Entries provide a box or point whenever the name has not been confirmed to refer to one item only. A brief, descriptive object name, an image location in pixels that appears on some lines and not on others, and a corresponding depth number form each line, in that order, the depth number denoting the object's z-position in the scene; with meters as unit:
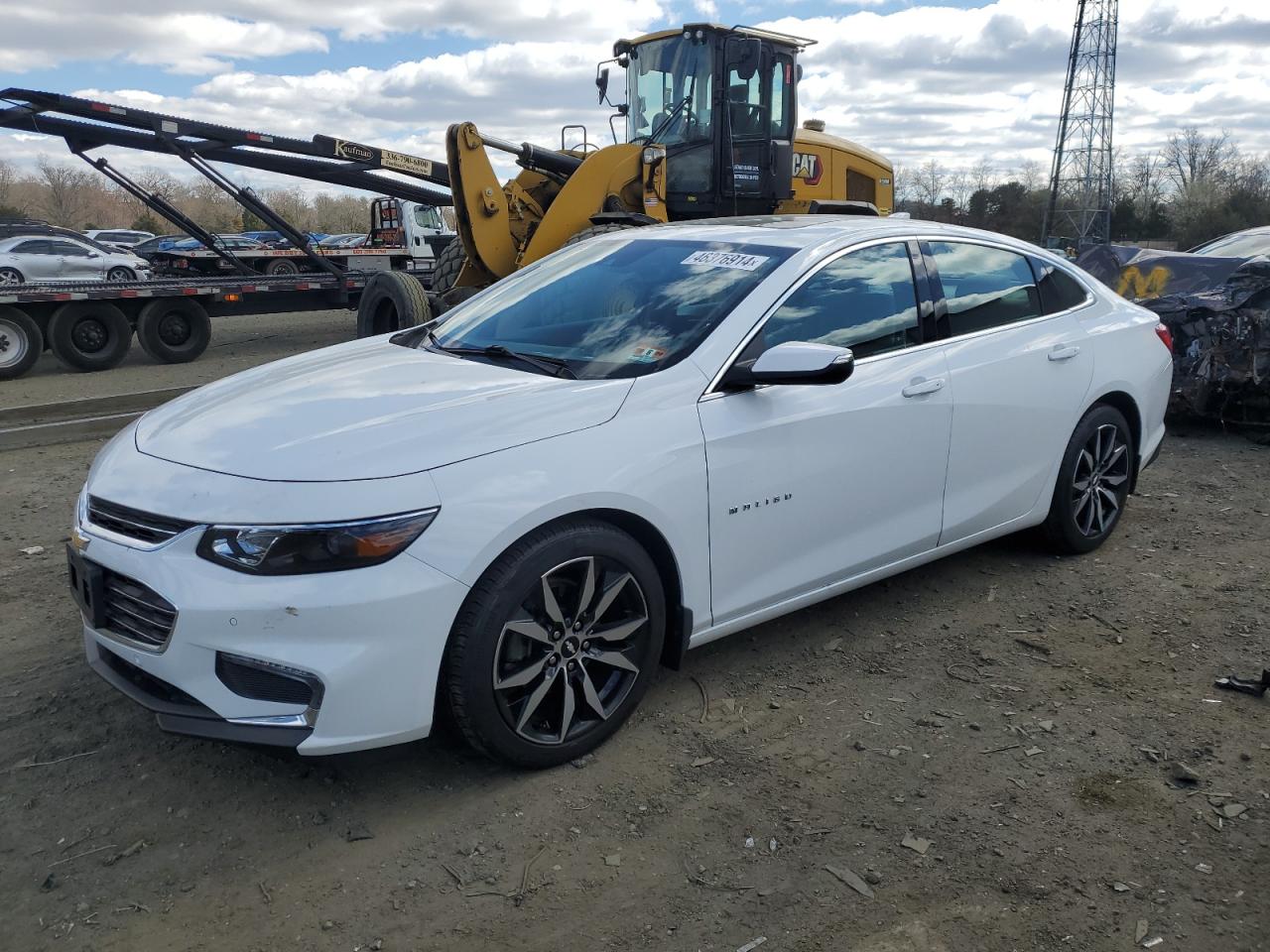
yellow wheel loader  10.22
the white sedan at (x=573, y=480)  2.72
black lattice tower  52.38
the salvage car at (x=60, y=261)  20.62
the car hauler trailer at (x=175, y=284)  12.44
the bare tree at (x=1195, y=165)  63.12
